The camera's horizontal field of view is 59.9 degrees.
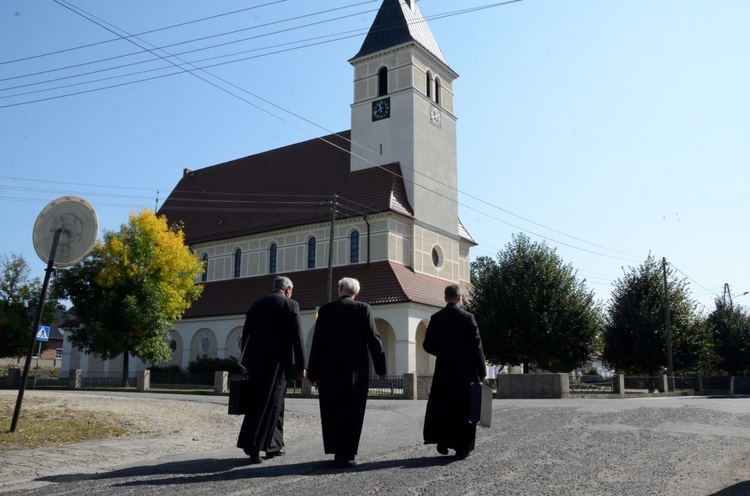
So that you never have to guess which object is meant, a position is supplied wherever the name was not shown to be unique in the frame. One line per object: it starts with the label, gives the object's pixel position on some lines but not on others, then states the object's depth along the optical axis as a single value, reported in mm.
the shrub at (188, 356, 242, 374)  38406
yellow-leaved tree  34094
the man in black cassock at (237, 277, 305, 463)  7289
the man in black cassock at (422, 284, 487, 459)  7523
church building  37719
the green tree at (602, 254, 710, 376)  40344
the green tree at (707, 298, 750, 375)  48188
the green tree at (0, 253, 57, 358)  40719
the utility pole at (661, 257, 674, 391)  38500
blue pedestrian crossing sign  27266
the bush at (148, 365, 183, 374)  40422
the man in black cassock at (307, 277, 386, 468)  7105
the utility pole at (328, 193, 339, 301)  28747
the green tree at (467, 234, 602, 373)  34438
